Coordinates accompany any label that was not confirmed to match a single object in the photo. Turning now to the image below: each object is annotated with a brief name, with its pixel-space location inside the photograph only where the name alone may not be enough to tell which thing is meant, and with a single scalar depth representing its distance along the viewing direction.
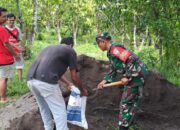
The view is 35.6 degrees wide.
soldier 3.84
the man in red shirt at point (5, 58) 5.33
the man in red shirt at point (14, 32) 5.91
